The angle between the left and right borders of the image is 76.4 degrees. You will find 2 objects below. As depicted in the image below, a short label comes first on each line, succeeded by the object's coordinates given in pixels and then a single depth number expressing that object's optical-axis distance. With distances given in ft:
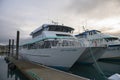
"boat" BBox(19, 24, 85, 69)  21.84
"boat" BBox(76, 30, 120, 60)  35.66
